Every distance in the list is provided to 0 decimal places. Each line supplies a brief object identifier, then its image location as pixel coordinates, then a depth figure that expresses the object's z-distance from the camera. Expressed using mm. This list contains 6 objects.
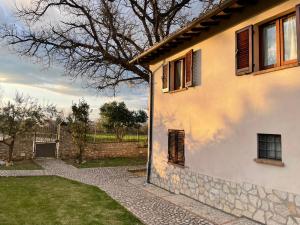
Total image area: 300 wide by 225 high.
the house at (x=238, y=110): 5079
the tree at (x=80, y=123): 14935
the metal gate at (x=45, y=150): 15514
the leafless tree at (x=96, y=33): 12784
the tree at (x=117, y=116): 22749
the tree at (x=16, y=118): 13544
